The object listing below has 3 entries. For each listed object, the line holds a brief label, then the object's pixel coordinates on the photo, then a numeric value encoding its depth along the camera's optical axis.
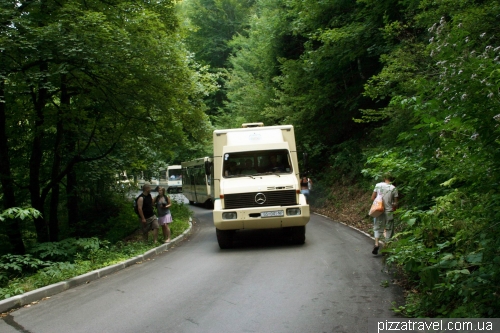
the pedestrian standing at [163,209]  13.21
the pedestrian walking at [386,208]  9.31
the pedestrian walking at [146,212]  12.37
